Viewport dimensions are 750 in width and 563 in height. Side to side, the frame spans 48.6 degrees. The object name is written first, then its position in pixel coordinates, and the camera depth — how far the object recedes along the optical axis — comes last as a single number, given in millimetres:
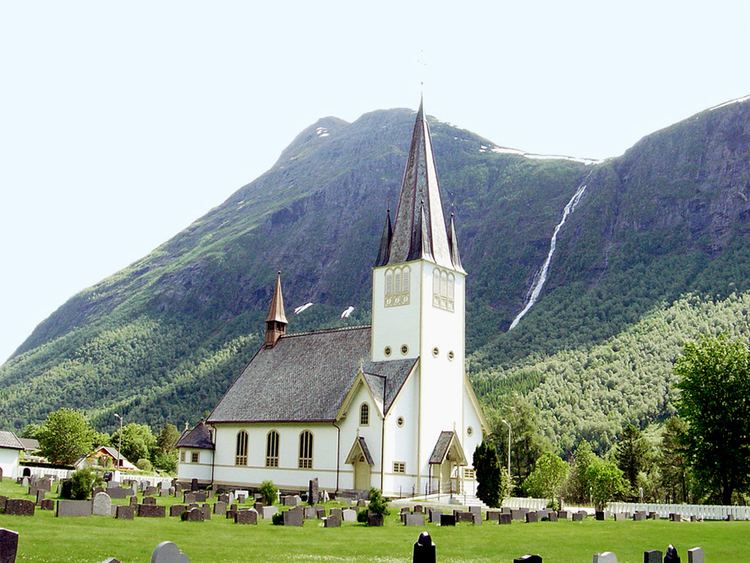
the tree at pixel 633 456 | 71812
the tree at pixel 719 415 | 47531
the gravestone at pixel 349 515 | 32531
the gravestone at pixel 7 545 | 13297
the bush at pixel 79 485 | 34875
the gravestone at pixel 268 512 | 32188
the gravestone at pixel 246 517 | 29859
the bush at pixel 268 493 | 39250
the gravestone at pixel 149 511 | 30422
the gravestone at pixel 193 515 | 29562
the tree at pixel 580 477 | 69275
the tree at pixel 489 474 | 45250
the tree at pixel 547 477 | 64188
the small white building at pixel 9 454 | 68438
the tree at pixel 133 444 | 106062
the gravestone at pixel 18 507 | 26688
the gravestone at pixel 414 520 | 31391
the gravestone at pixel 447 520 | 31344
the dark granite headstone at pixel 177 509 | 30895
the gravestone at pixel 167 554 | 13344
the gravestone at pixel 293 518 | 29875
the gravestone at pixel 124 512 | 28688
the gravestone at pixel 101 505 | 28531
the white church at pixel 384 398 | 49031
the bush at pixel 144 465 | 96881
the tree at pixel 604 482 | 59062
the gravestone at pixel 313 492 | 42562
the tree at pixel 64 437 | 82125
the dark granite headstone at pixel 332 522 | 30109
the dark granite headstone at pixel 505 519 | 33719
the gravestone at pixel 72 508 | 27625
